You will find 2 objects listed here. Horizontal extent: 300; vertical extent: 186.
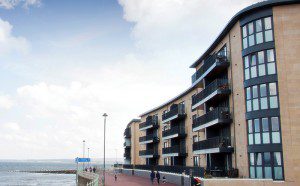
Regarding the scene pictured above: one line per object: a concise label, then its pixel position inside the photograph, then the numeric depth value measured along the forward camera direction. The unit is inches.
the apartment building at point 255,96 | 874.8
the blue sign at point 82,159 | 1493.8
